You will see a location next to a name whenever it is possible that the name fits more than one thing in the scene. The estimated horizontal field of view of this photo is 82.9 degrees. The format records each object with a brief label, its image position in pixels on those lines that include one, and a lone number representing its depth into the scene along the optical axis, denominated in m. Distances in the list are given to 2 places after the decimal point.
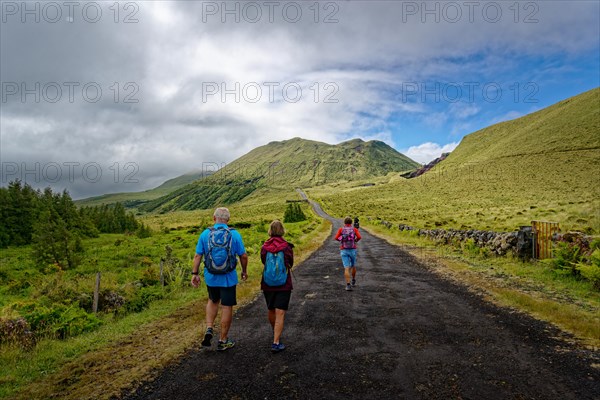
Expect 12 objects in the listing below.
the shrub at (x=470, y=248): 17.72
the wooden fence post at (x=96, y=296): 10.32
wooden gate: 13.82
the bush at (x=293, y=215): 71.75
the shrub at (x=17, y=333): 7.31
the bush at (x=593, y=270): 9.89
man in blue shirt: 6.39
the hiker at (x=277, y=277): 6.34
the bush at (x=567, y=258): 11.54
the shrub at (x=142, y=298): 10.62
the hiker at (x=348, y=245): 11.19
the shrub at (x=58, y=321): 8.07
